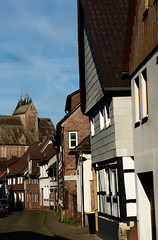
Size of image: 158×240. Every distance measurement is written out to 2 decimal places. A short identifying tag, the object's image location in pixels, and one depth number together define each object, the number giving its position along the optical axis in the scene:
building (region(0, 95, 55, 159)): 128.00
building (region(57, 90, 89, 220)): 32.00
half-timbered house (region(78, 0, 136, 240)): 14.84
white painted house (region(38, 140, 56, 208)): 52.34
